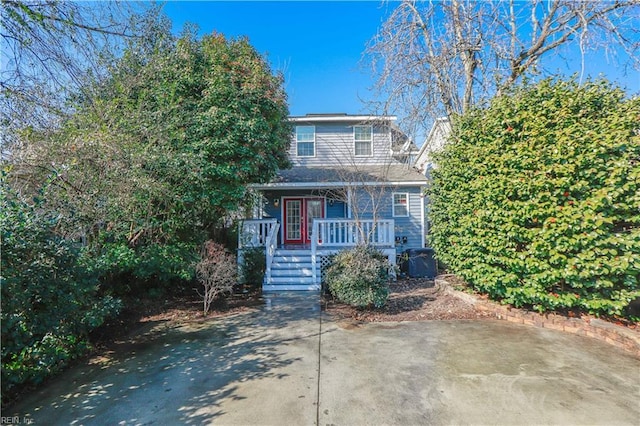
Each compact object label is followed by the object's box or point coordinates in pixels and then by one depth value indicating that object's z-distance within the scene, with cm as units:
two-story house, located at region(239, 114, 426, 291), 898
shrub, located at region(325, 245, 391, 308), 602
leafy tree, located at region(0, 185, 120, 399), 299
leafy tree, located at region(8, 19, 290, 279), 464
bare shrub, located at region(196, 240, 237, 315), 630
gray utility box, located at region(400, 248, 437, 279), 955
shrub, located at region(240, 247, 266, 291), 857
